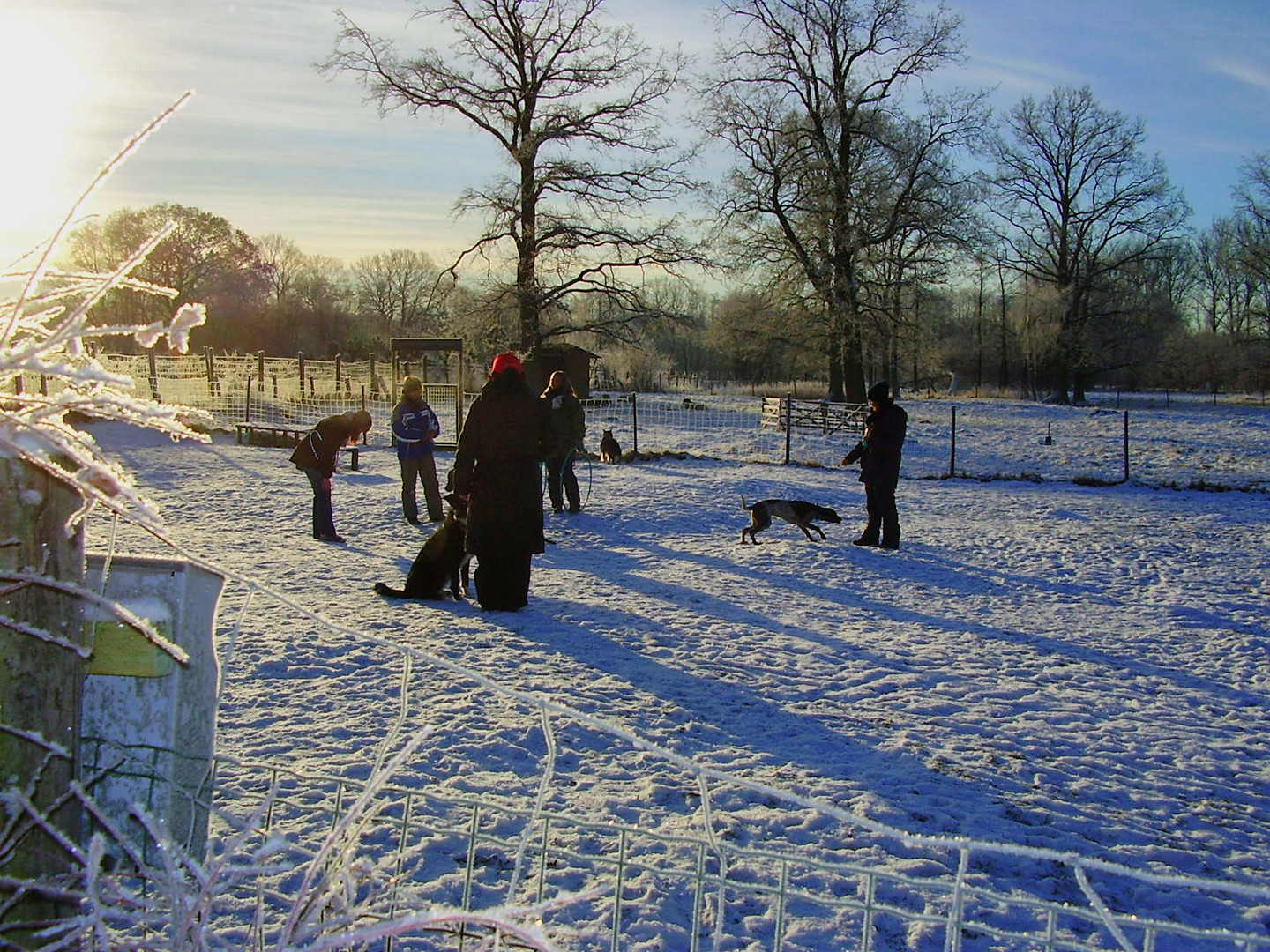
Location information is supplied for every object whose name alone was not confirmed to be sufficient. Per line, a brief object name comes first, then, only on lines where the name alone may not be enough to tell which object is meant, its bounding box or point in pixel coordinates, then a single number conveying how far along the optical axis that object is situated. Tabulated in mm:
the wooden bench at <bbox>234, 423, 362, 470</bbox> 17759
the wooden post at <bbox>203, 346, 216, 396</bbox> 26006
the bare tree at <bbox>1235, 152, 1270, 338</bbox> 38594
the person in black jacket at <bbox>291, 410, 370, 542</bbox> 8867
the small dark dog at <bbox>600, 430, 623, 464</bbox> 17219
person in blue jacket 10031
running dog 9672
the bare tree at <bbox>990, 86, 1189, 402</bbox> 38781
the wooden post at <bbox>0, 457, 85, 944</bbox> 1448
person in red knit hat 6500
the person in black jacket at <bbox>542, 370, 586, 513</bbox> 10305
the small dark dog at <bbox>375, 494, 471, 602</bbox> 6961
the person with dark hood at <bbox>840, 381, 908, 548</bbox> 9281
